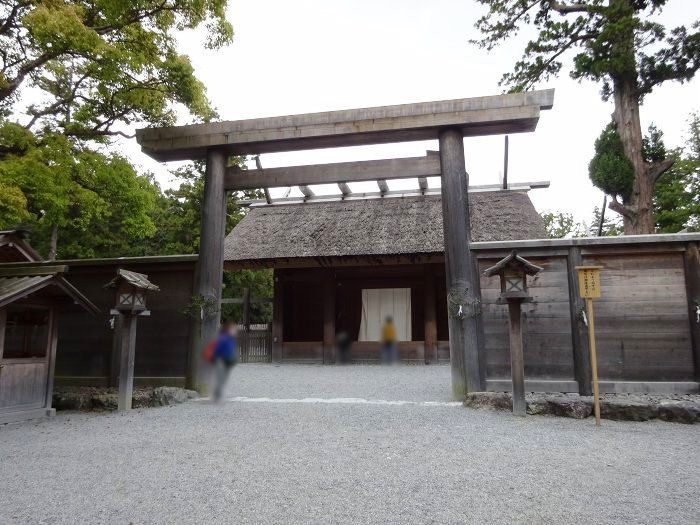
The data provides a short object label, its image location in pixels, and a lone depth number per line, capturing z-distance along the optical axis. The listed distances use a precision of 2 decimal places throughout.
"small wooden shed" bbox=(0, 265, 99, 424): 5.52
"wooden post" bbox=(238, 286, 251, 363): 9.84
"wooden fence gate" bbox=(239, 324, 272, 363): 13.73
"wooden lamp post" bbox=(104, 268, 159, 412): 5.96
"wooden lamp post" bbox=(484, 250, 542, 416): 5.28
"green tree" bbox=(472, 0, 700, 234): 9.17
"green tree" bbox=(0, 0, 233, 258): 5.65
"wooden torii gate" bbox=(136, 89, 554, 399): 6.04
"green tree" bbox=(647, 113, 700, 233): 18.30
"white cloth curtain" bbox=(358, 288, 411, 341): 13.02
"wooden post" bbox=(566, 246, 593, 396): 5.67
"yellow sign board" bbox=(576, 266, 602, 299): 5.12
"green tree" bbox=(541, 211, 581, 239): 29.09
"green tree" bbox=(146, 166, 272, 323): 15.22
